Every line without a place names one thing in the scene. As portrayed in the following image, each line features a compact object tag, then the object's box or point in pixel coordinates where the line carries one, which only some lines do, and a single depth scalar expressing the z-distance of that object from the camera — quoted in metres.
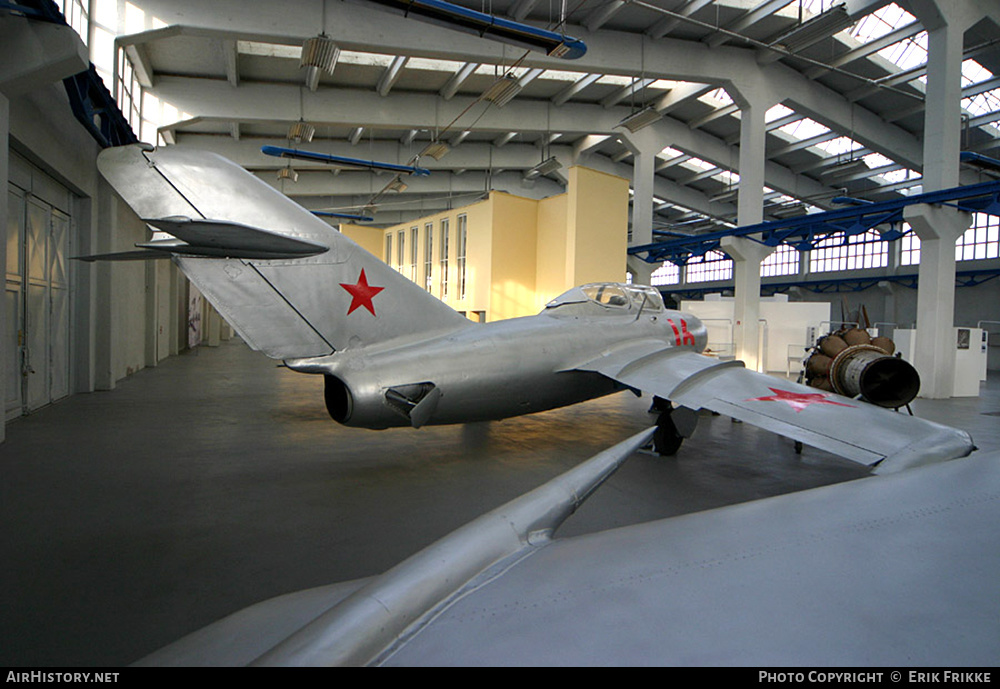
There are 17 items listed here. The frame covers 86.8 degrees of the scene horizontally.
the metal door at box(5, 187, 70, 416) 7.23
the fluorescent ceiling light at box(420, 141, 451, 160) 15.57
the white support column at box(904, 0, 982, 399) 11.84
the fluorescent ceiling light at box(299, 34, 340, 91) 9.19
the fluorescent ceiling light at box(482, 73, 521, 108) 11.41
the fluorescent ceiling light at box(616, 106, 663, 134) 13.16
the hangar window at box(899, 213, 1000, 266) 24.56
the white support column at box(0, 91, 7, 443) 5.64
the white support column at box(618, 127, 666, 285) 19.62
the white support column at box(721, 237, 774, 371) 15.73
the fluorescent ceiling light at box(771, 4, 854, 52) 11.02
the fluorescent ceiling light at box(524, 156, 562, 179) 18.84
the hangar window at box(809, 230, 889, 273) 29.45
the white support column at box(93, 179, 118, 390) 10.14
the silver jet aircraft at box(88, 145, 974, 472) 4.11
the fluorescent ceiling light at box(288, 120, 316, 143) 14.41
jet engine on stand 6.77
